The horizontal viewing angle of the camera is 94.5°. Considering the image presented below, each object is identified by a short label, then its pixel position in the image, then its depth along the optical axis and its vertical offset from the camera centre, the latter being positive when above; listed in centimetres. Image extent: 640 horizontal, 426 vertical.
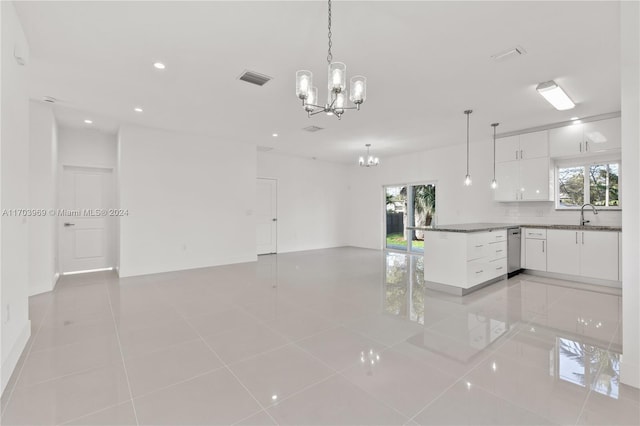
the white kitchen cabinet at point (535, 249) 528 -65
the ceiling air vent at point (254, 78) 339 +161
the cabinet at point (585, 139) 483 +129
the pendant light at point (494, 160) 550 +112
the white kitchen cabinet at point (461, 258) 420 -67
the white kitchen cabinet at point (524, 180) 545 +64
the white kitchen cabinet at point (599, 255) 455 -65
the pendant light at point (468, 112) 463 +162
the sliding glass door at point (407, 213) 798 +2
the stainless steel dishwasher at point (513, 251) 521 -67
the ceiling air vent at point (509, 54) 288 +160
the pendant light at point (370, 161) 664 +120
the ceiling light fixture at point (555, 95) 360 +153
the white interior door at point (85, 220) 569 -11
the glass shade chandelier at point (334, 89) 218 +98
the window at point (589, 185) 510 +52
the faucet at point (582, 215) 524 -4
